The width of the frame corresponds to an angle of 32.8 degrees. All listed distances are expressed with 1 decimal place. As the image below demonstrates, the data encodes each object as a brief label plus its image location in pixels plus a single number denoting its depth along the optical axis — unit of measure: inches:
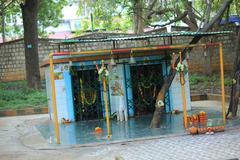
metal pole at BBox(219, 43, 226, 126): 398.3
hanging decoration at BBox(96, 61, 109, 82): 376.8
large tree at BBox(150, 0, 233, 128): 414.6
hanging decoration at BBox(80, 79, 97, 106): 501.7
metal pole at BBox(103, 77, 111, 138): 378.9
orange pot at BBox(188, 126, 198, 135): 367.2
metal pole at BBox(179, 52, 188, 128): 393.7
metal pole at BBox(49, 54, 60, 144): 364.9
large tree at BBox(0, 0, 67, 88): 765.9
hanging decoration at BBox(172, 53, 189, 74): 392.2
